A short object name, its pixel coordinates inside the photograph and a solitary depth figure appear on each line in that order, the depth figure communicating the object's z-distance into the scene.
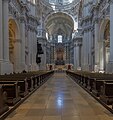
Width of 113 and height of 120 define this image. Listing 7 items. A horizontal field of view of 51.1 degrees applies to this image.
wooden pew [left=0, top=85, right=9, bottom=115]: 2.79
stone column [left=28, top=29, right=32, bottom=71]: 16.56
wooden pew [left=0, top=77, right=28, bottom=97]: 4.42
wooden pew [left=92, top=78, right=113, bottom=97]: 4.48
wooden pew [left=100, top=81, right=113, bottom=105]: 3.57
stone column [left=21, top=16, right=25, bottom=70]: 13.74
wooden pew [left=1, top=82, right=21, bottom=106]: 3.51
